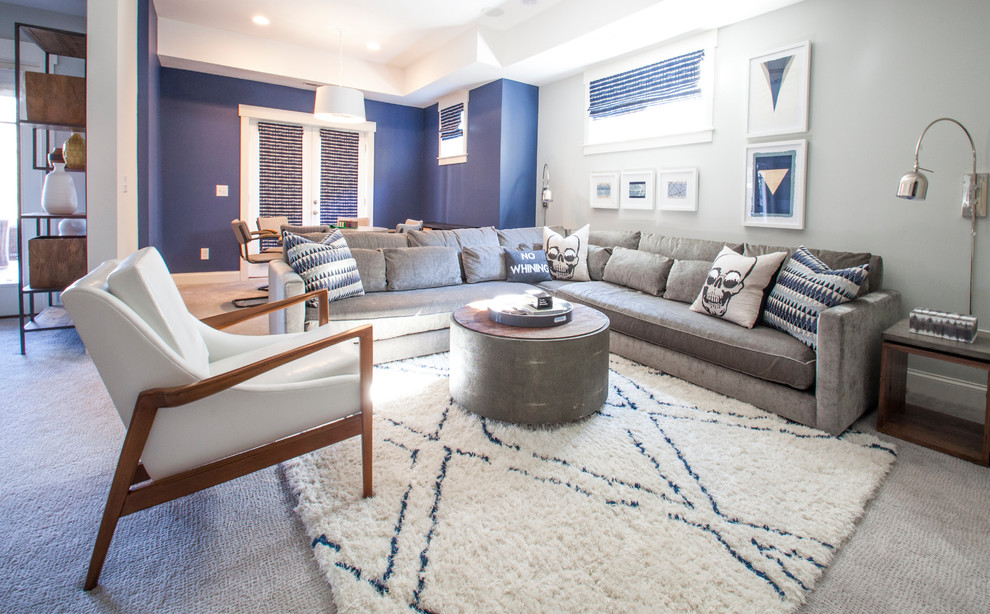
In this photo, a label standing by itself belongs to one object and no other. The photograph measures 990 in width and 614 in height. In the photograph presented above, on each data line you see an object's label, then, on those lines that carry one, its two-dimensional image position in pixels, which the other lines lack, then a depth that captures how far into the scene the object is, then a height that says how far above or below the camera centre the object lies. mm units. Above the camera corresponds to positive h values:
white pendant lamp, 5188 +1690
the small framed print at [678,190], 4191 +716
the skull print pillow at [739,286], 2945 -62
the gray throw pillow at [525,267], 4293 +35
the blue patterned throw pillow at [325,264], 3199 +13
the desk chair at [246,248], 5312 +178
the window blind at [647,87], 4176 +1671
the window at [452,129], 6559 +1884
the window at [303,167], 6660 +1364
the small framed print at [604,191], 4918 +806
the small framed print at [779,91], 3389 +1282
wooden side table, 2184 -644
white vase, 3504 +467
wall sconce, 5520 +858
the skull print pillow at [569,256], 4387 +140
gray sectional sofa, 2437 -266
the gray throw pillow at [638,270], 3766 +27
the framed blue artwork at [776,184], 3463 +654
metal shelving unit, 3426 +909
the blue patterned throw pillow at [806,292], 2537 -78
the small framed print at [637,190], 4578 +768
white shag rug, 1420 -831
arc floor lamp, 2463 +444
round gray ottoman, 2365 -476
